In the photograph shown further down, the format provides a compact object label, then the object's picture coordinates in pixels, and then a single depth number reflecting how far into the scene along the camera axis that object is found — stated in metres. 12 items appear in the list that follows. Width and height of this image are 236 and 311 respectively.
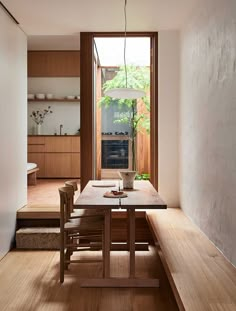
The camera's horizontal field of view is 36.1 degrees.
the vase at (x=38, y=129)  7.81
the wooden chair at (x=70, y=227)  3.14
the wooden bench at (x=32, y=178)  6.78
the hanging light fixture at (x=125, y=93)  3.46
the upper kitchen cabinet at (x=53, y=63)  7.42
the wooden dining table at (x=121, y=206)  2.69
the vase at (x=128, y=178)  3.46
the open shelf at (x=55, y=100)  7.71
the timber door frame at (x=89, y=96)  4.58
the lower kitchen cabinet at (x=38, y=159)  7.50
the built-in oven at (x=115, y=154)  5.57
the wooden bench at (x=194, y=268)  1.93
